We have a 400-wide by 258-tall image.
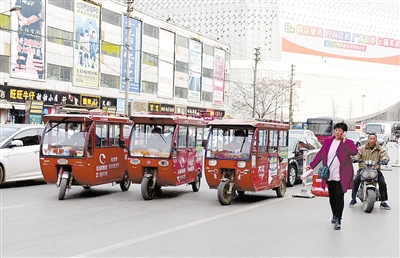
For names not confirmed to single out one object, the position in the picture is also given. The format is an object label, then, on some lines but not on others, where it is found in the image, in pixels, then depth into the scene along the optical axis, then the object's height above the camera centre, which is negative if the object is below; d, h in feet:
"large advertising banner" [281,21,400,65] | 359.76 +56.85
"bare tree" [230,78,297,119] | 240.73 +10.84
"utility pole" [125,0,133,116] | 98.46 +10.53
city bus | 134.41 -1.87
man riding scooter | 36.73 -2.54
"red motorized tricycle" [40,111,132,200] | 40.73 -3.30
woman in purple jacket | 28.50 -2.65
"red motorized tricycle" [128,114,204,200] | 41.37 -3.18
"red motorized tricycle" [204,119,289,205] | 38.70 -3.20
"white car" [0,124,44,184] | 46.68 -4.09
